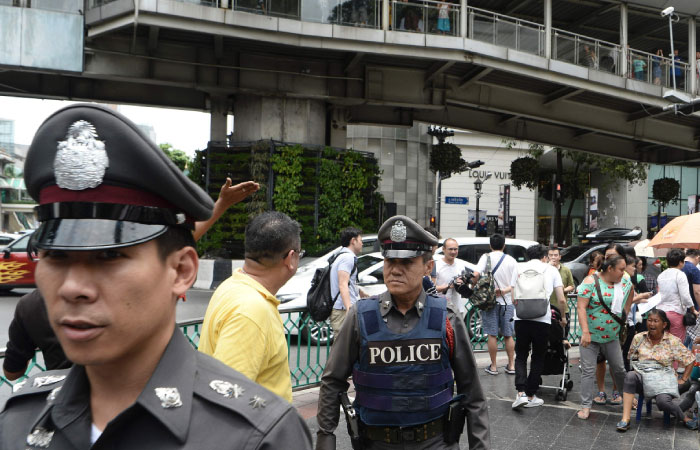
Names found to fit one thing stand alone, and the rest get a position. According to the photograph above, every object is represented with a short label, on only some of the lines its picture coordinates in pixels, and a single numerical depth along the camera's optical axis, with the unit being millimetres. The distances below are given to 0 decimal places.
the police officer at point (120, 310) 1204
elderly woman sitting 6680
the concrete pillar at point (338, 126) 19750
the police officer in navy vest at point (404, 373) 3334
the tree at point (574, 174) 32812
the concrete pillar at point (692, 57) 21297
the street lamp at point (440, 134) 22219
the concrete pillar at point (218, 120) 19594
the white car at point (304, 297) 7805
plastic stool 6857
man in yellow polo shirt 2648
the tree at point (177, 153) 68238
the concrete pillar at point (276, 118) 18484
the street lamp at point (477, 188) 25803
